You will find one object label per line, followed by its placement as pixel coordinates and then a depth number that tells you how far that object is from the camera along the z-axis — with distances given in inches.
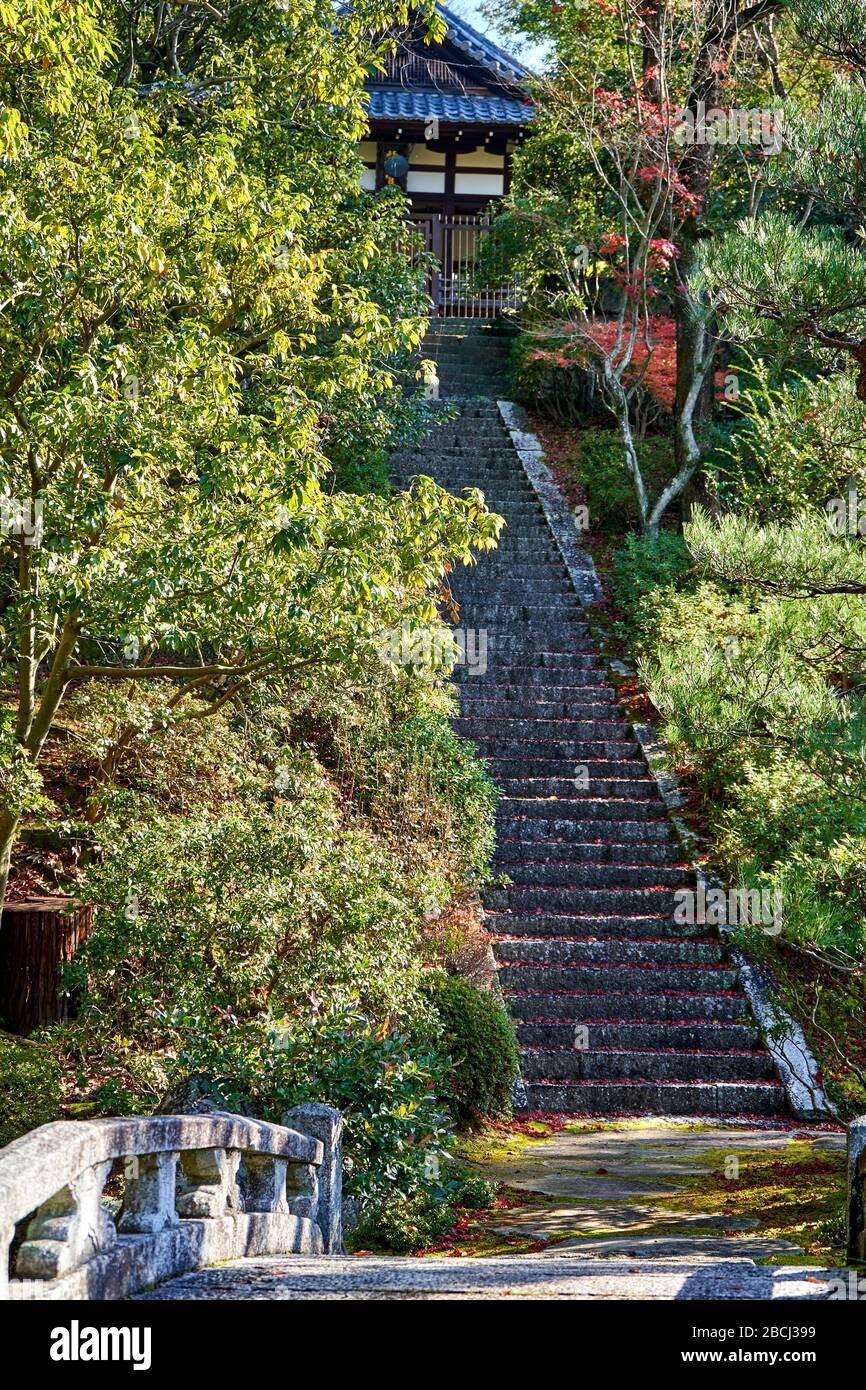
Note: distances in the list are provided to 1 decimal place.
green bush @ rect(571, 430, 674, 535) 720.3
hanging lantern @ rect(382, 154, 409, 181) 1051.3
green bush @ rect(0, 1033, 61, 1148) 274.8
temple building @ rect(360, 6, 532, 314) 1015.0
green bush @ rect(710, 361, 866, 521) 581.3
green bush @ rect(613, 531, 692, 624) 620.4
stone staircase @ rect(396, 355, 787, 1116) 382.6
